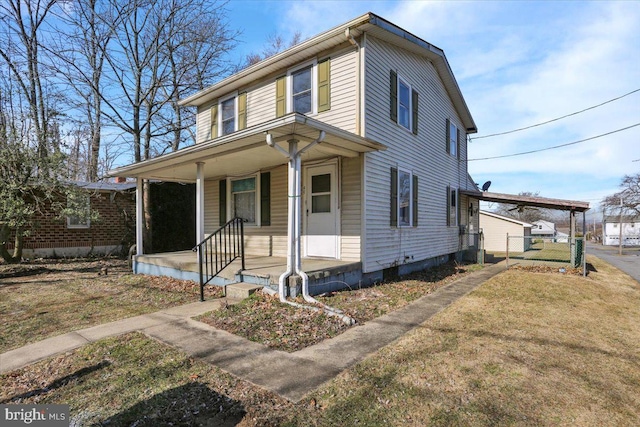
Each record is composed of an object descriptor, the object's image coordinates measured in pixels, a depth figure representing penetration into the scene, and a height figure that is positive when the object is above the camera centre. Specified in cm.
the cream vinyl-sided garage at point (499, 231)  2244 -116
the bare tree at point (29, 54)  1230 +637
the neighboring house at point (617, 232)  3316 -192
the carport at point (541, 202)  1092 +43
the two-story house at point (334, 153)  673 +130
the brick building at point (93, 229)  1139 -55
